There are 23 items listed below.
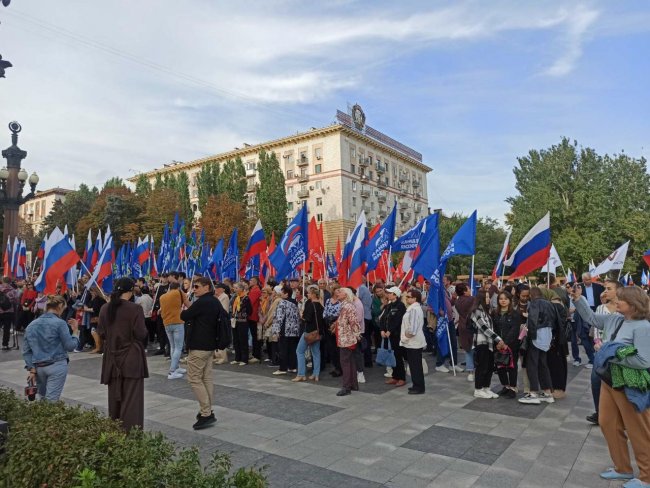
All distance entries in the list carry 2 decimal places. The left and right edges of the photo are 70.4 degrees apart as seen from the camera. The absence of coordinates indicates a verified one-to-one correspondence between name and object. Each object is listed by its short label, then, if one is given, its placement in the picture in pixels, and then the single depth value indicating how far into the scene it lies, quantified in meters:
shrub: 2.75
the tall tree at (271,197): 54.72
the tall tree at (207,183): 56.75
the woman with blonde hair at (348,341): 8.48
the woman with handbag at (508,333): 7.88
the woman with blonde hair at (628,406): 4.41
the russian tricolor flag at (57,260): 10.86
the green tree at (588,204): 41.09
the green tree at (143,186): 58.28
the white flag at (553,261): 12.60
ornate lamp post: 18.56
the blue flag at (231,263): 15.77
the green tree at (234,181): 55.12
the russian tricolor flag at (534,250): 9.19
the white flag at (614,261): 13.17
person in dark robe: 5.42
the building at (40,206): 103.62
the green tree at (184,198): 54.65
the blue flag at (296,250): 11.16
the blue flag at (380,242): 11.62
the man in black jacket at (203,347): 6.41
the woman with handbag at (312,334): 9.43
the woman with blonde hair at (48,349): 6.04
